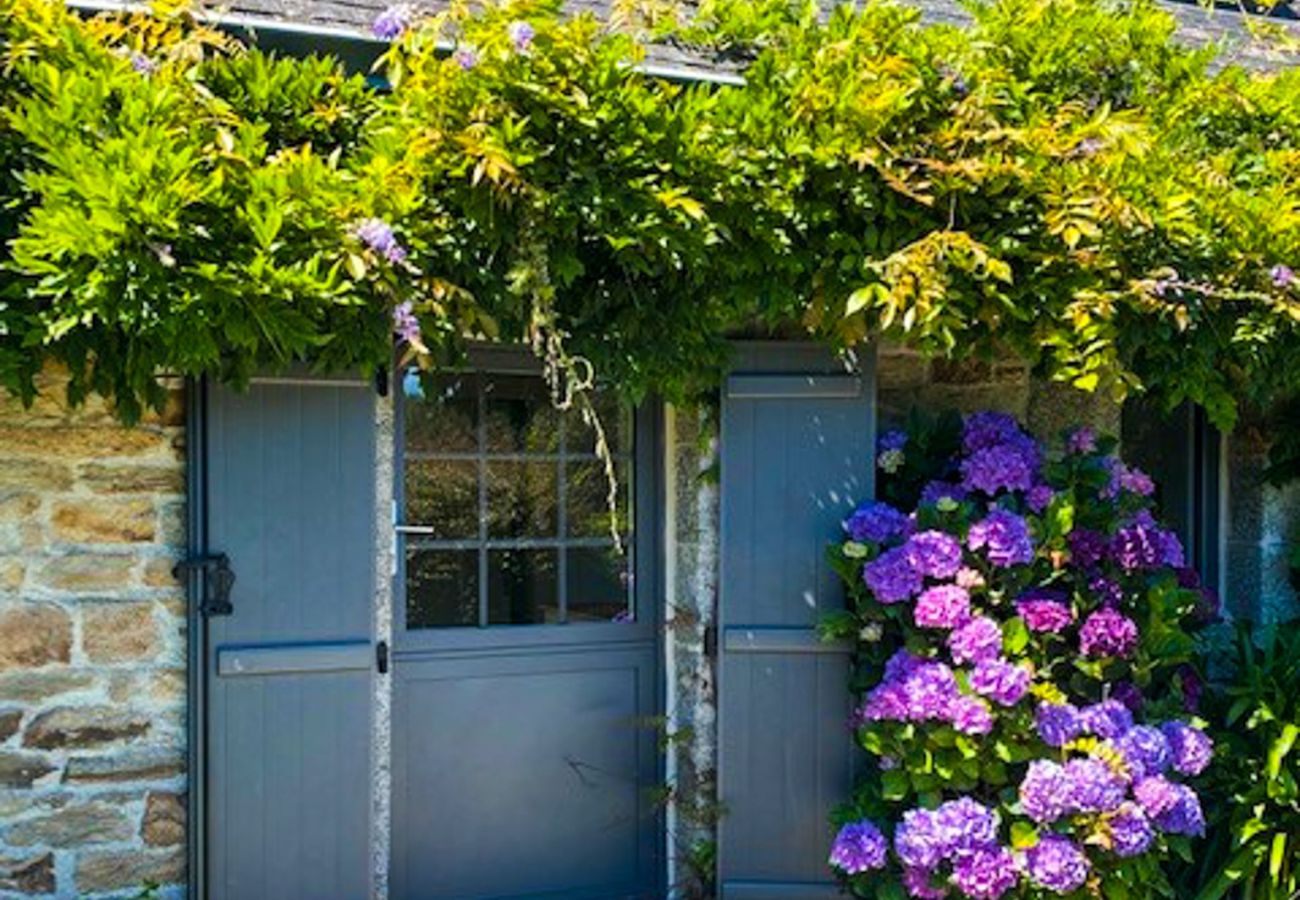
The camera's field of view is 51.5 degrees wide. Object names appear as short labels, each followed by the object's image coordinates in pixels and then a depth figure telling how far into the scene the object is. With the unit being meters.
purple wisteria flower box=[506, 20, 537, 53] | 3.48
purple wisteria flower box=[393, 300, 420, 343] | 3.52
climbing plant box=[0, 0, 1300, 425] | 3.30
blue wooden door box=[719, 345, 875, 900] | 4.36
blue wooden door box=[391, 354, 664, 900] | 4.45
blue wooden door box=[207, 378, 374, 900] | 3.87
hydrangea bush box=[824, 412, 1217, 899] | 3.88
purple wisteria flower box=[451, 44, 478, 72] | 3.51
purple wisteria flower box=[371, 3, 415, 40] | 3.79
